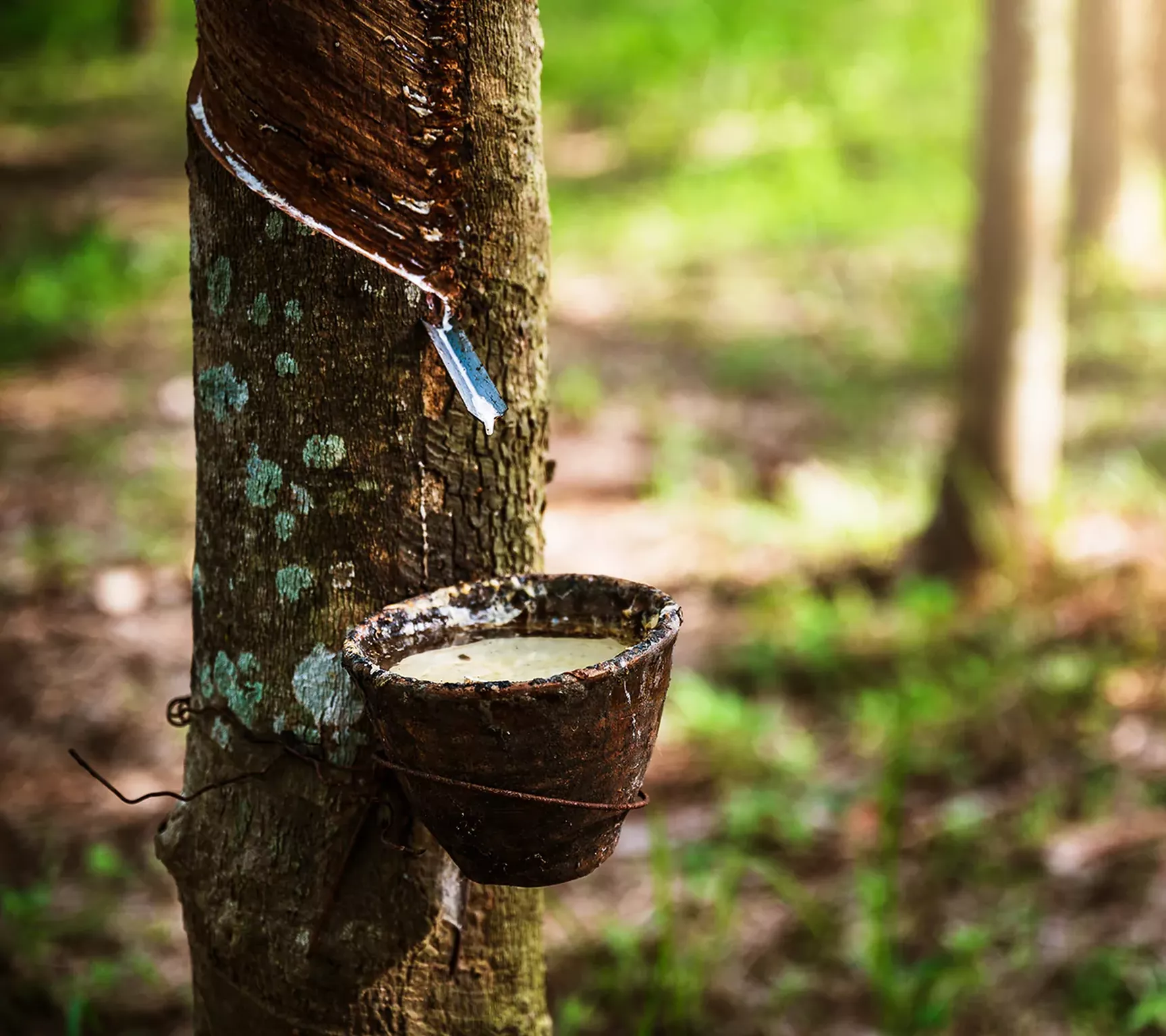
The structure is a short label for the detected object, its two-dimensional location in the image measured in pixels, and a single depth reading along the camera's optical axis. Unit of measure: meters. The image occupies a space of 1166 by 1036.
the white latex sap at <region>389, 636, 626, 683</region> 1.33
